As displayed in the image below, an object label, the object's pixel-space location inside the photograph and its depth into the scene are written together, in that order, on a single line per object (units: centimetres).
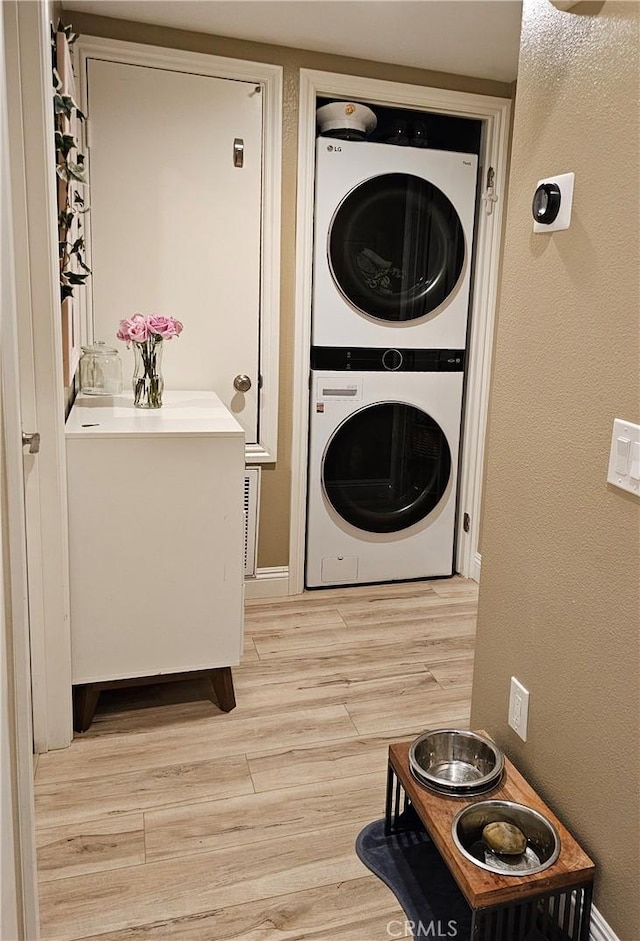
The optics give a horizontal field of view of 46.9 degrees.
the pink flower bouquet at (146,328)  251
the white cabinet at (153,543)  217
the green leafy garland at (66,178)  216
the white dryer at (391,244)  313
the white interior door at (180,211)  282
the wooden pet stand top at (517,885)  137
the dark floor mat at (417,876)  162
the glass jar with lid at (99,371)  271
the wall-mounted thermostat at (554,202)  147
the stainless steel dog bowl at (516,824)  147
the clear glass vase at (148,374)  254
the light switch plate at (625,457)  131
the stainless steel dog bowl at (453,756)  172
